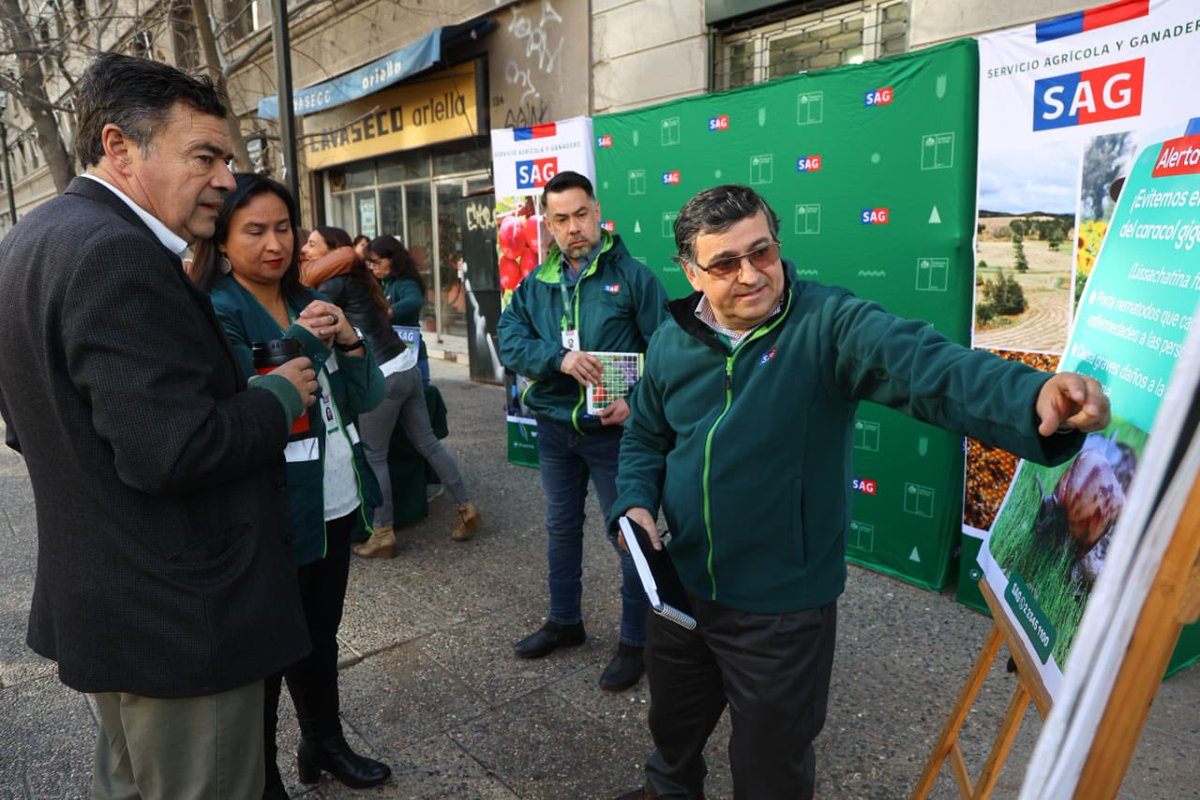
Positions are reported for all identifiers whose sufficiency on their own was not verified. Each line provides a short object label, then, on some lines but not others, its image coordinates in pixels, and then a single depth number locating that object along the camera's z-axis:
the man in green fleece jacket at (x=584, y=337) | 3.17
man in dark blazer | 1.43
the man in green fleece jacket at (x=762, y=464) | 1.88
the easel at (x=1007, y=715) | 1.71
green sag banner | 3.65
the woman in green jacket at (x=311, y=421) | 2.24
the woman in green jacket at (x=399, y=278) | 5.24
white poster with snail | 1.49
